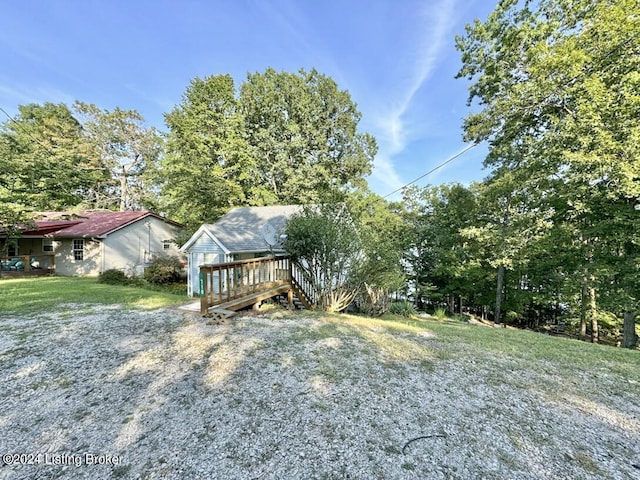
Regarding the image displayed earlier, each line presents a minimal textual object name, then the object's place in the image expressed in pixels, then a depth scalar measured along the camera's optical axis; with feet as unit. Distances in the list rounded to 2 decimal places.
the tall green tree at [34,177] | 38.09
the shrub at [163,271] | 50.37
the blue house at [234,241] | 38.70
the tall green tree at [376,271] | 30.86
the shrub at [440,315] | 37.96
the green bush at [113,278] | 42.65
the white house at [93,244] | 52.01
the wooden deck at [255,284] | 21.65
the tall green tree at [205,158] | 57.62
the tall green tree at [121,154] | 80.79
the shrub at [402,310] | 39.73
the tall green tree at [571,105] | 27.61
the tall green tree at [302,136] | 70.74
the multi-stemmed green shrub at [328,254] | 29.07
